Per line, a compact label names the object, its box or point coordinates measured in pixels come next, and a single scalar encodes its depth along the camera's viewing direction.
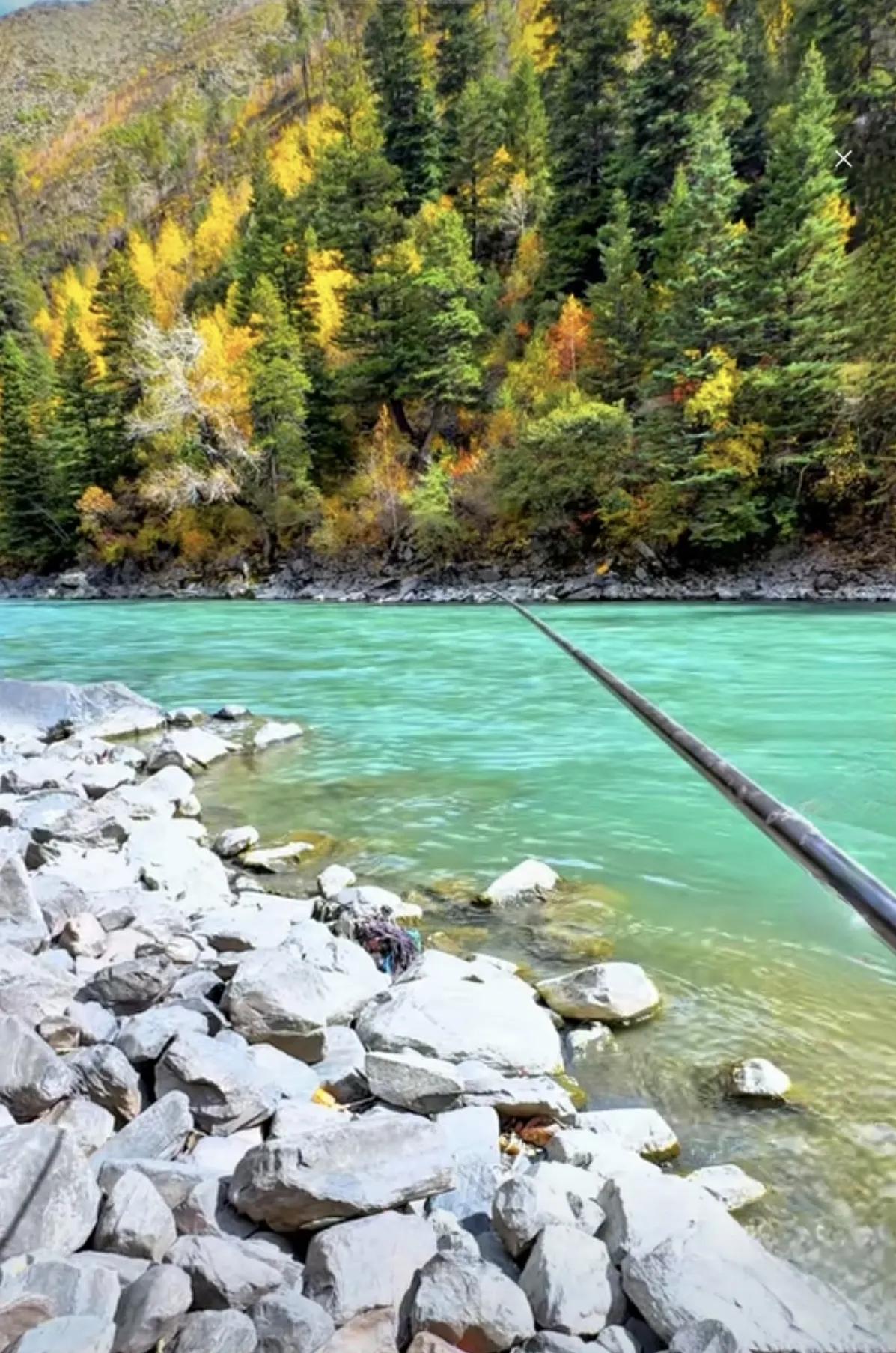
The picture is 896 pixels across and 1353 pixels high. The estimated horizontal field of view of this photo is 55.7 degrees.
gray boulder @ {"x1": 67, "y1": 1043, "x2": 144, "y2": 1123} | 2.65
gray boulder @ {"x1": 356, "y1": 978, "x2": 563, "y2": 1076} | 3.12
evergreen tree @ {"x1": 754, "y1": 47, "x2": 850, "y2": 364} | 24.81
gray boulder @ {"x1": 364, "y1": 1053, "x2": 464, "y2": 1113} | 2.84
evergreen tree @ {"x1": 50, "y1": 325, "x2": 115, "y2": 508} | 42.75
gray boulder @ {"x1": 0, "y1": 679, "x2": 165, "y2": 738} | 9.85
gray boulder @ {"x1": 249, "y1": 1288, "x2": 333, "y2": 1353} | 1.74
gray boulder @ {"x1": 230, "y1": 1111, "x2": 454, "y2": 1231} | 2.13
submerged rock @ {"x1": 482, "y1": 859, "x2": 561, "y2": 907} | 4.85
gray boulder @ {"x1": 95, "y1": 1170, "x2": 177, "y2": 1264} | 2.02
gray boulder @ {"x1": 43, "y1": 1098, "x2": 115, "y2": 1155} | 2.47
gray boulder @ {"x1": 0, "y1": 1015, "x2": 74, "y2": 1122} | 2.57
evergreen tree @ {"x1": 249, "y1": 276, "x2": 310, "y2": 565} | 35.53
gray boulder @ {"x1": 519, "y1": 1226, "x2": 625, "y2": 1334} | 1.92
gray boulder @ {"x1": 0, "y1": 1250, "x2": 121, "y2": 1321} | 1.81
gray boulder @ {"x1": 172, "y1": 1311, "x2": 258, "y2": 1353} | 1.72
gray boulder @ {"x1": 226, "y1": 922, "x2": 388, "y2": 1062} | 3.12
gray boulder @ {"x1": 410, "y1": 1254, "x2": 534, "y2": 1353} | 1.84
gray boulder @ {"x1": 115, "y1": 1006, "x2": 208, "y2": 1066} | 2.83
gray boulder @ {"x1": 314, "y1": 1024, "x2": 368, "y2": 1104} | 2.93
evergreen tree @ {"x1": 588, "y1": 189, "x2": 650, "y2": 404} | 30.17
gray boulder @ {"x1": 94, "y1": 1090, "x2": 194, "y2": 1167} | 2.44
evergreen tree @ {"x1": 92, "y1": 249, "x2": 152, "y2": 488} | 42.34
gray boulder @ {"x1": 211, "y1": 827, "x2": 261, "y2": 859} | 5.74
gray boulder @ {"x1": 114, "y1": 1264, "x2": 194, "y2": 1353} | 1.76
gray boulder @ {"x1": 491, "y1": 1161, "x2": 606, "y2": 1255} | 2.15
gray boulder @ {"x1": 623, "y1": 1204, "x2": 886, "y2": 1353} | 1.91
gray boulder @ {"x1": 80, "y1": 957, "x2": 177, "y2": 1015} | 3.35
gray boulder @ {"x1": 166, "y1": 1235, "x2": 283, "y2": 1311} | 1.87
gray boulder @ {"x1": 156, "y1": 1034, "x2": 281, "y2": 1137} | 2.61
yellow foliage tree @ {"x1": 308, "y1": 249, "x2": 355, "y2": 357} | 39.03
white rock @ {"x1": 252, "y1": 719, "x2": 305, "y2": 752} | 9.20
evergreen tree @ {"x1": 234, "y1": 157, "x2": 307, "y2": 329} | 42.59
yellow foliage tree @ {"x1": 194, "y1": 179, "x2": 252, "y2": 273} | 62.59
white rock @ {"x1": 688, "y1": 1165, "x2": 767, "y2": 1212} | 2.51
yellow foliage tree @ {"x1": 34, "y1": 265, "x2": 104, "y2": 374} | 54.25
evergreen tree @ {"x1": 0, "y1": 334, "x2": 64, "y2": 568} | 43.50
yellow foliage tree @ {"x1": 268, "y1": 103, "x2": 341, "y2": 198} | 57.62
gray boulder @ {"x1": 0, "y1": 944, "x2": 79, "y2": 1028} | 3.03
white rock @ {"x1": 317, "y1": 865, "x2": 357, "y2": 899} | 4.92
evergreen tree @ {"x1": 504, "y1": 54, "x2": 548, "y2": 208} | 44.72
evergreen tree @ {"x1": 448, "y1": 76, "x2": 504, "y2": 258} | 44.00
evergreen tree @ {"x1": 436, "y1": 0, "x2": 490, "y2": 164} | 51.69
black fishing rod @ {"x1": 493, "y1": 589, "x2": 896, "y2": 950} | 1.07
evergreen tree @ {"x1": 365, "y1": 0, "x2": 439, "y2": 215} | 46.62
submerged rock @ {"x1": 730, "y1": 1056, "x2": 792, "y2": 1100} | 3.04
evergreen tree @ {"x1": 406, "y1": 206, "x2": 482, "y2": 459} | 33.97
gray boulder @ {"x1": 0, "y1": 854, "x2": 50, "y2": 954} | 3.77
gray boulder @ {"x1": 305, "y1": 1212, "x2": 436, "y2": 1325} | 1.93
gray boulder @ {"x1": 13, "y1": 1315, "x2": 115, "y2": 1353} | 1.69
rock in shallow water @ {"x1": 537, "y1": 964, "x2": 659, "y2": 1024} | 3.57
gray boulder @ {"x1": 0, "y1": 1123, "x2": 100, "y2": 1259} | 2.01
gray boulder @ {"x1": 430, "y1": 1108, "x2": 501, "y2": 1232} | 2.33
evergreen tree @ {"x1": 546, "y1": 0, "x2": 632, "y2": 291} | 36.41
